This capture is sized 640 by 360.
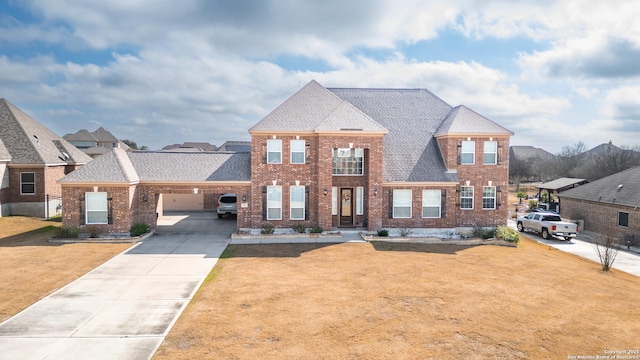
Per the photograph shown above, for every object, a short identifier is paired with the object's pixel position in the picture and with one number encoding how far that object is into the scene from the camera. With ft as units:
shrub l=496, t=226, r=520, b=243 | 70.54
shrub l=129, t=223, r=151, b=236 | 69.82
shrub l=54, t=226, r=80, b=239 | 67.43
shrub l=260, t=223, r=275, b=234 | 72.43
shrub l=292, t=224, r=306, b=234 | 73.05
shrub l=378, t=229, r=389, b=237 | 71.64
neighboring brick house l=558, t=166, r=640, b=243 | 82.47
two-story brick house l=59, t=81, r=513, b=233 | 71.46
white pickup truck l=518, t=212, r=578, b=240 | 81.80
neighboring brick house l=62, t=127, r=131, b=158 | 291.58
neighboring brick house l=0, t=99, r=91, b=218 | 88.69
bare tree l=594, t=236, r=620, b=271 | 55.98
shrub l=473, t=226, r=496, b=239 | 73.36
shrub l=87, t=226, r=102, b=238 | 68.16
